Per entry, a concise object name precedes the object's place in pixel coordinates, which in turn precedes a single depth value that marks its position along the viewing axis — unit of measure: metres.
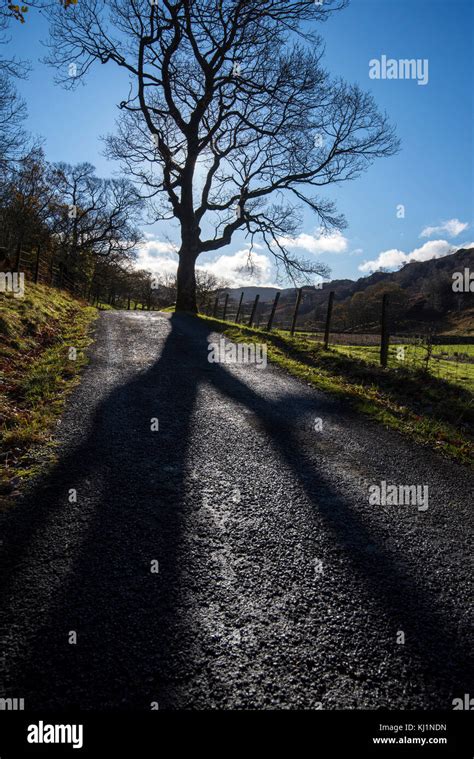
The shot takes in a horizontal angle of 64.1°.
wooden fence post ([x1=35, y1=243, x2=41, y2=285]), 17.97
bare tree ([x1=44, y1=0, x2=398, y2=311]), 16.42
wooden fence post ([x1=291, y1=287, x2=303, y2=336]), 16.14
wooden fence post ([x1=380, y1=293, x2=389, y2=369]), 9.94
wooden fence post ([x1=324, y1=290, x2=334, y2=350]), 12.30
